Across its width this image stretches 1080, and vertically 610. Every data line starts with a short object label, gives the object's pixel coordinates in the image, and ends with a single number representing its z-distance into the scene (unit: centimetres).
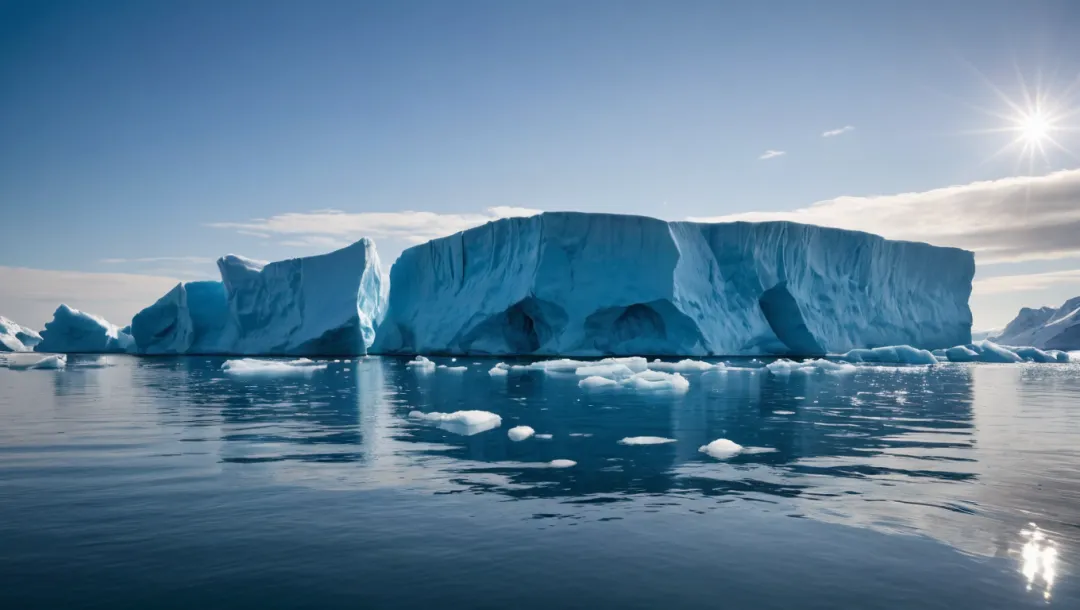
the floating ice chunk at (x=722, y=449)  660
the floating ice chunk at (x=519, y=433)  743
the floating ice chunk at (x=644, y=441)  717
